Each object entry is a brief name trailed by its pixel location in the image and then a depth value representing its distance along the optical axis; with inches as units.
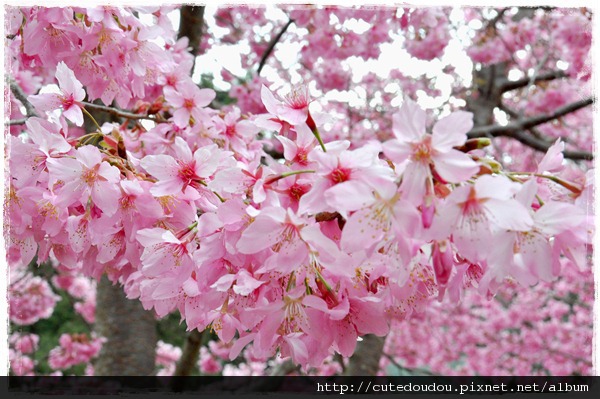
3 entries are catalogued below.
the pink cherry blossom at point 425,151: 17.0
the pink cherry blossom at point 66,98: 22.6
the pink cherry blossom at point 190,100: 26.2
